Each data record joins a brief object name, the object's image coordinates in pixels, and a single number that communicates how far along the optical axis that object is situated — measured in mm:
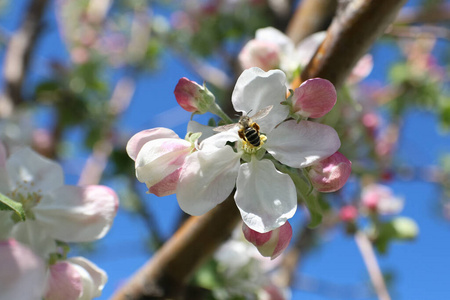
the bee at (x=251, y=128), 351
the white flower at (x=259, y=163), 347
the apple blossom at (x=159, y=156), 347
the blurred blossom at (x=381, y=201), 657
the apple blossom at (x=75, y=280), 357
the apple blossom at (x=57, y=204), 371
